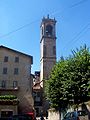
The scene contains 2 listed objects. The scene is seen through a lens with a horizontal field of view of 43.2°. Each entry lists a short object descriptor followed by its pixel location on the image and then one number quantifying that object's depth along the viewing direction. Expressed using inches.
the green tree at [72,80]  540.8
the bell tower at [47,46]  1300.5
